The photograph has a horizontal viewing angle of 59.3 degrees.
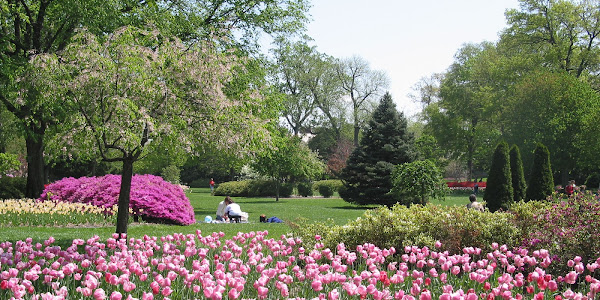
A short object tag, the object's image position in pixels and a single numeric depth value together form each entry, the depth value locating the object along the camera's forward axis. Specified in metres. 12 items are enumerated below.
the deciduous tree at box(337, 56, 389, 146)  53.94
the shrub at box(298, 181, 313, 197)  37.28
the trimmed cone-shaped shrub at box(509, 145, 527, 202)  21.50
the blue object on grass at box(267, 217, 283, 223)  16.22
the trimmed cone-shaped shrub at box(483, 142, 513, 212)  19.61
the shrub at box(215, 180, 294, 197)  36.94
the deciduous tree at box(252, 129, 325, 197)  30.42
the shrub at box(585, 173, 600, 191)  39.59
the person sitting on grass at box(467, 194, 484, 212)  11.68
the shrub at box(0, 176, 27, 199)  20.53
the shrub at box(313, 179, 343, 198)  37.01
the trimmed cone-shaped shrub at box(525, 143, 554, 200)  20.78
